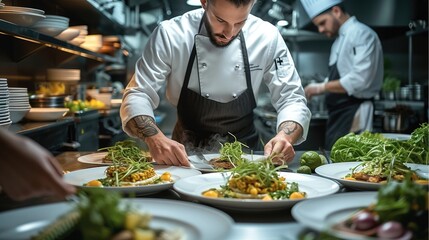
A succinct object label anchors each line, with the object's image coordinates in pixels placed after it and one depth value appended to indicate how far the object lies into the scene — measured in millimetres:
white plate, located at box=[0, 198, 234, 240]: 952
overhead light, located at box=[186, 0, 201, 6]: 4363
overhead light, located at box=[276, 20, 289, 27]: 5578
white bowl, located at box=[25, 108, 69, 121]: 2857
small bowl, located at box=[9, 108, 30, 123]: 2579
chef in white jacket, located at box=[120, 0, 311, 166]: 2359
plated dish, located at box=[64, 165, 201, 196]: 1355
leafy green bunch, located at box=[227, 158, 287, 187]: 1373
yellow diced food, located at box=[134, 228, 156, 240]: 830
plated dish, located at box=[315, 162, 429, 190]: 1415
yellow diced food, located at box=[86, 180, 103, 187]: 1377
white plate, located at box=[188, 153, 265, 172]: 1754
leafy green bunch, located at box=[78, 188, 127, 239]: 822
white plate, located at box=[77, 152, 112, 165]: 1941
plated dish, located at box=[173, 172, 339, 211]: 1176
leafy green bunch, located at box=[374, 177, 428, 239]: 937
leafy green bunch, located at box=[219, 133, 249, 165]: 1765
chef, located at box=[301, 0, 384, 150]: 4277
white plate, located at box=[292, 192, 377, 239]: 980
